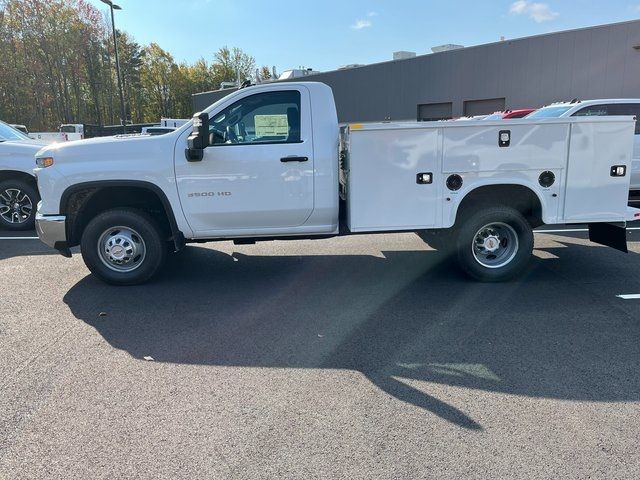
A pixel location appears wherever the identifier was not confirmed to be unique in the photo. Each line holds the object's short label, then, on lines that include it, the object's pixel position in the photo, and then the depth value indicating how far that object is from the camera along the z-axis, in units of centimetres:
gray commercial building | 1722
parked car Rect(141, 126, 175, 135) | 1628
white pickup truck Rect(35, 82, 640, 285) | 509
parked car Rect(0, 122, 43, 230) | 860
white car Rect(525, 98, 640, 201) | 878
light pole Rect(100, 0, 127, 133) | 2540
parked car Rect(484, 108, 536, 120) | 1211
